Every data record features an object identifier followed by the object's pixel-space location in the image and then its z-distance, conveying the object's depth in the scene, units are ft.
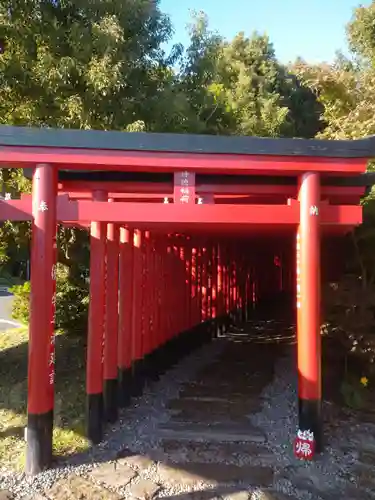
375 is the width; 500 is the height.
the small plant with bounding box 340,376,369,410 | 23.98
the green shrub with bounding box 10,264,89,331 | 33.47
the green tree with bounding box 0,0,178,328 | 25.89
